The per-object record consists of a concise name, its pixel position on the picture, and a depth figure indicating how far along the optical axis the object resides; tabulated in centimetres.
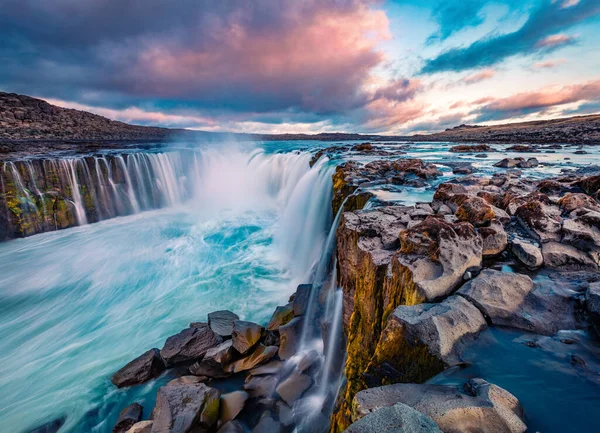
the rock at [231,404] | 481
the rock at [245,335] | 617
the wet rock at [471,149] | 2323
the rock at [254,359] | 596
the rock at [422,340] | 226
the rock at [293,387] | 518
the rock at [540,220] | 381
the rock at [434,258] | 294
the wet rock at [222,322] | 699
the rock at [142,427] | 448
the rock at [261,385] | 537
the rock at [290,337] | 621
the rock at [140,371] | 621
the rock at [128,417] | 502
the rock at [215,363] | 589
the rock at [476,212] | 406
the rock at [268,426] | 473
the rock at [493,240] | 360
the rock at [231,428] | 450
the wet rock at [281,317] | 717
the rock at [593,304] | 240
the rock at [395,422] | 148
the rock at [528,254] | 336
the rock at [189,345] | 640
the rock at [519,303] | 254
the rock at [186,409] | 422
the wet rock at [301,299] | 709
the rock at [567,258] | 326
